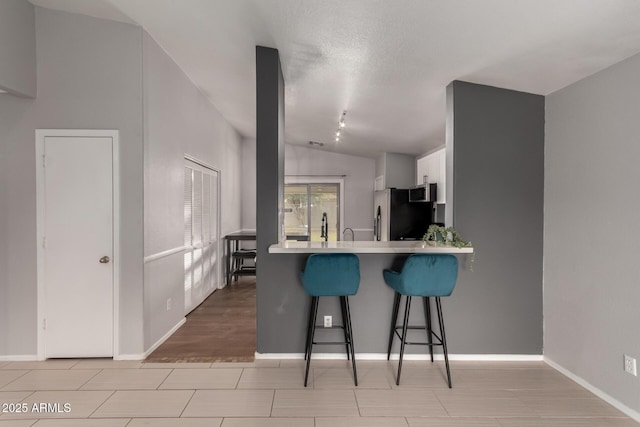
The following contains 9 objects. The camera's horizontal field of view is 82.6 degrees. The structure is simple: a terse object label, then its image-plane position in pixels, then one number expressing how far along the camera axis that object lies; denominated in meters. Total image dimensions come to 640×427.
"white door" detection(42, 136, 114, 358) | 3.12
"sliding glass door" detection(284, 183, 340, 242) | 7.75
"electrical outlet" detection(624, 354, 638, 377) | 2.33
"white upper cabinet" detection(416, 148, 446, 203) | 4.82
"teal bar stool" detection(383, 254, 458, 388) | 2.72
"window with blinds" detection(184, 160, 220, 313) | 4.52
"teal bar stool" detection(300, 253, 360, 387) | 2.74
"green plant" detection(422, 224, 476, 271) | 3.00
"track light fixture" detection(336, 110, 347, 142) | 4.71
